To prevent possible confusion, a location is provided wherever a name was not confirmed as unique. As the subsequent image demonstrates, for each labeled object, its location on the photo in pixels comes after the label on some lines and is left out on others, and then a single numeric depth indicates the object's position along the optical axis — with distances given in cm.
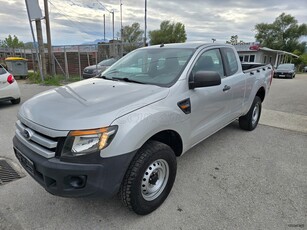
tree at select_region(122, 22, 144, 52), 5569
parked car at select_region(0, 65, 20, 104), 656
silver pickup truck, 188
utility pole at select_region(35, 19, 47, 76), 1228
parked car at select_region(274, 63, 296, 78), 2182
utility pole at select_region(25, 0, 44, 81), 1102
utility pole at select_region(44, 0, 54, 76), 1263
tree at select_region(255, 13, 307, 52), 4728
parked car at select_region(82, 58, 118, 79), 1198
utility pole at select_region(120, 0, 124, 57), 1286
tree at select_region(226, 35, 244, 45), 6419
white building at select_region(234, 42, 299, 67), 2810
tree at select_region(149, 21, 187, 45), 4966
